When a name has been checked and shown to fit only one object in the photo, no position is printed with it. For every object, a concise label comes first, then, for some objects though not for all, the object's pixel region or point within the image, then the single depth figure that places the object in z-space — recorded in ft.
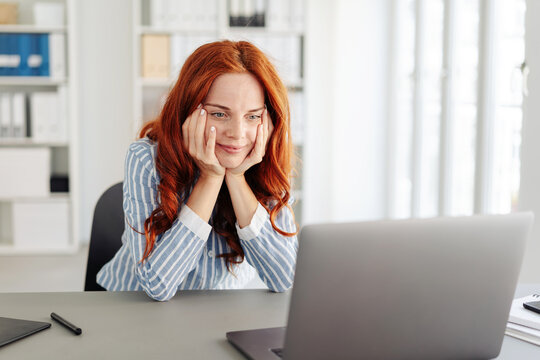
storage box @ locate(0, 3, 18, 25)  13.80
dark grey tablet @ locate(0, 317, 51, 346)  3.34
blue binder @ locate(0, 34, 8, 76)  13.58
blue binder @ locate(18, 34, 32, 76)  13.61
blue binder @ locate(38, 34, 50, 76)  13.70
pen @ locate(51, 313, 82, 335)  3.45
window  9.49
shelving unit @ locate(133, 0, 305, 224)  13.56
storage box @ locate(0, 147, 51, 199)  13.89
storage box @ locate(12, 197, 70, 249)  14.07
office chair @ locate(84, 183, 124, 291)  5.25
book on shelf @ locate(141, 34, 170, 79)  13.60
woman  4.31
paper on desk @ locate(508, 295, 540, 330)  3.61
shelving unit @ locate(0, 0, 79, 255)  13.87
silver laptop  2.55
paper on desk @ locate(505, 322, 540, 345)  3.48
